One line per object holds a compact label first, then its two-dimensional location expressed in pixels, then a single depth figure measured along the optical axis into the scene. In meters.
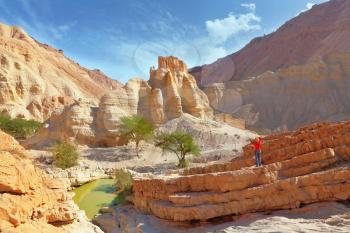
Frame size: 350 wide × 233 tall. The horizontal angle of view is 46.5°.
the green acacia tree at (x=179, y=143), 38.47
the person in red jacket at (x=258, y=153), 16.41
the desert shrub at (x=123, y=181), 23.90
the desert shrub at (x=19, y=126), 56.77
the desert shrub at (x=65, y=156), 35.56
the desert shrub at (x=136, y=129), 46.81
